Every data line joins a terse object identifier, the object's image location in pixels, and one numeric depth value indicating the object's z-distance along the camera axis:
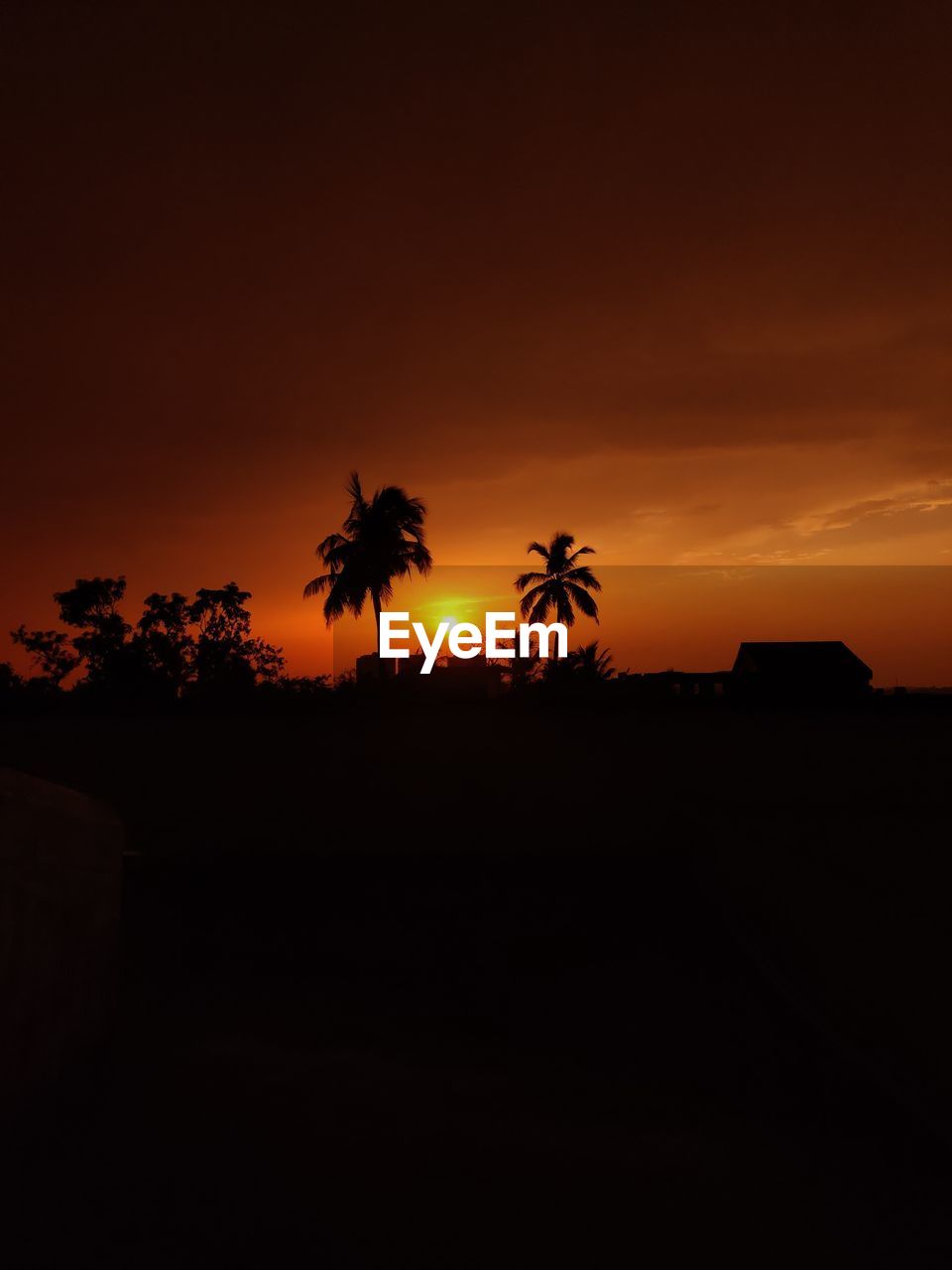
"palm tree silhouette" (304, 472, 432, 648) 40.91
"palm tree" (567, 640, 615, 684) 43.47
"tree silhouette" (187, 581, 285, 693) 42.38
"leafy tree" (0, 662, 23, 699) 42.09
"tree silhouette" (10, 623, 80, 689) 41.94
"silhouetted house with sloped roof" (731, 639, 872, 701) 45.06
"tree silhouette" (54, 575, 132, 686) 41.66
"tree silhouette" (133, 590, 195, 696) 41.97
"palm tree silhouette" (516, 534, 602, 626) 46.88
